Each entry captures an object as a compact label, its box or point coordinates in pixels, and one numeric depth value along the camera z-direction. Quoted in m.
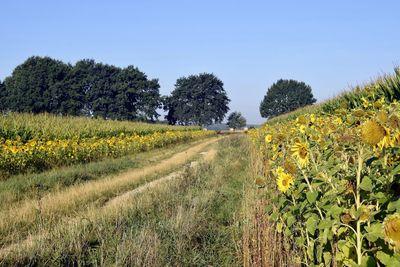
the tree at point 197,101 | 99.81
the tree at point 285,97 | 99.00
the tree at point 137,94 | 78.06
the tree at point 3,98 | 62.53
